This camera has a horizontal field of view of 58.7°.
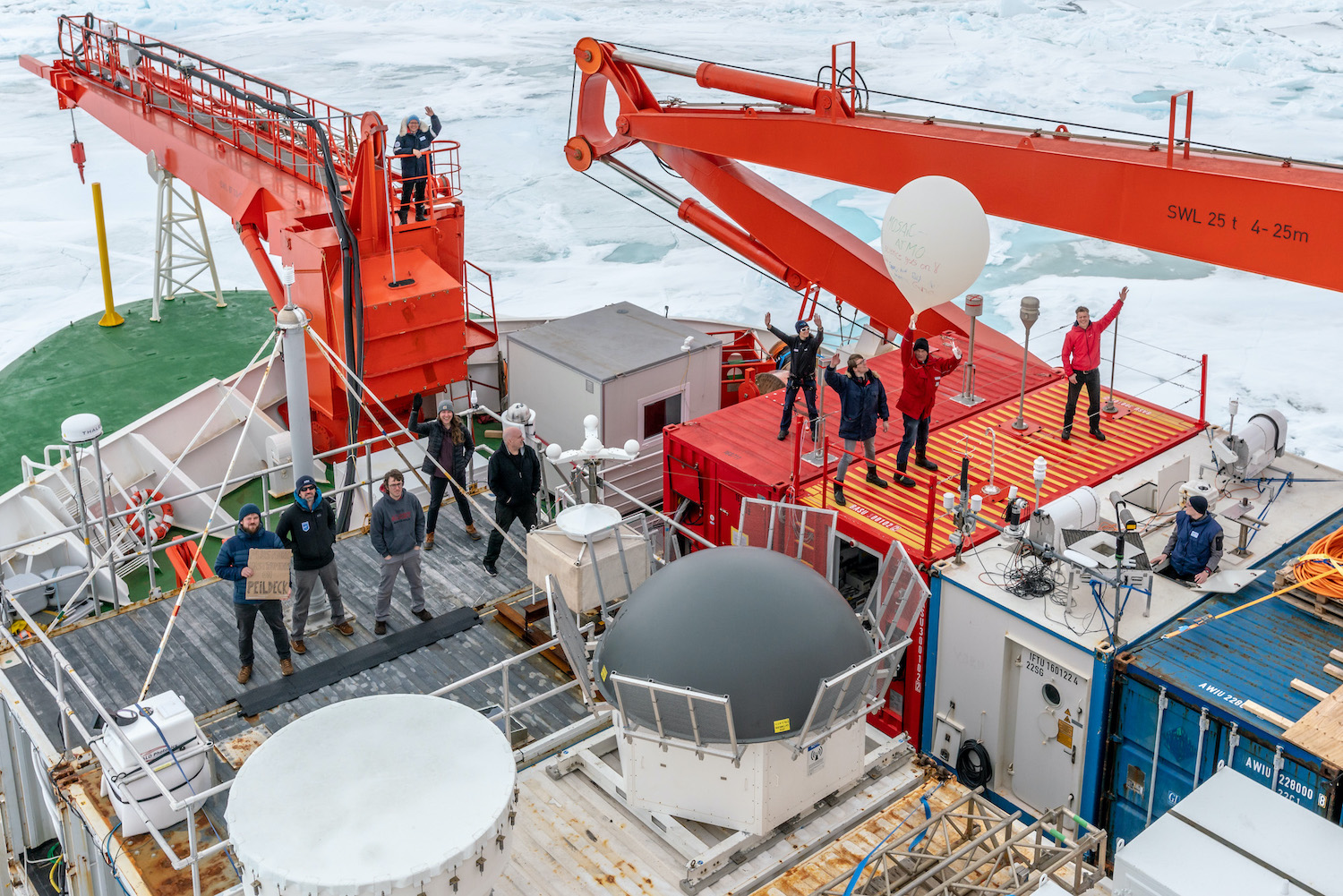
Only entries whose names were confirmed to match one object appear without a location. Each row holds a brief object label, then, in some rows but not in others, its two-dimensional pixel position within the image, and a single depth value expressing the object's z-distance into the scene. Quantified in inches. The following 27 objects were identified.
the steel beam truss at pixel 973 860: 292.0
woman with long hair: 501.0
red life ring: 601.0
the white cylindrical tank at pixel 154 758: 335.3
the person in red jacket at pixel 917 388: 457.1
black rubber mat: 410.6
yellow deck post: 849.5
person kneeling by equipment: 398.0
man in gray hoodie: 422.0
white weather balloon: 412.8
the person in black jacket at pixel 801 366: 495.8
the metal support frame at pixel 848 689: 292.2
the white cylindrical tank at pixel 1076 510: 416.5
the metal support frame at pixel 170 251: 888.9
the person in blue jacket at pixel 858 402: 463.2
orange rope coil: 382.0
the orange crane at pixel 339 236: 625.9
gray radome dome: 289.4
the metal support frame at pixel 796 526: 386.0
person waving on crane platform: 676.1
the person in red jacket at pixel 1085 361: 482.6
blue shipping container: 332.5
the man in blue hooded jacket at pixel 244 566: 389.7
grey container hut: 608.7
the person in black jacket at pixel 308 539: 403.9
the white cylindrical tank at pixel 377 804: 249.6
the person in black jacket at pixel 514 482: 470.6
